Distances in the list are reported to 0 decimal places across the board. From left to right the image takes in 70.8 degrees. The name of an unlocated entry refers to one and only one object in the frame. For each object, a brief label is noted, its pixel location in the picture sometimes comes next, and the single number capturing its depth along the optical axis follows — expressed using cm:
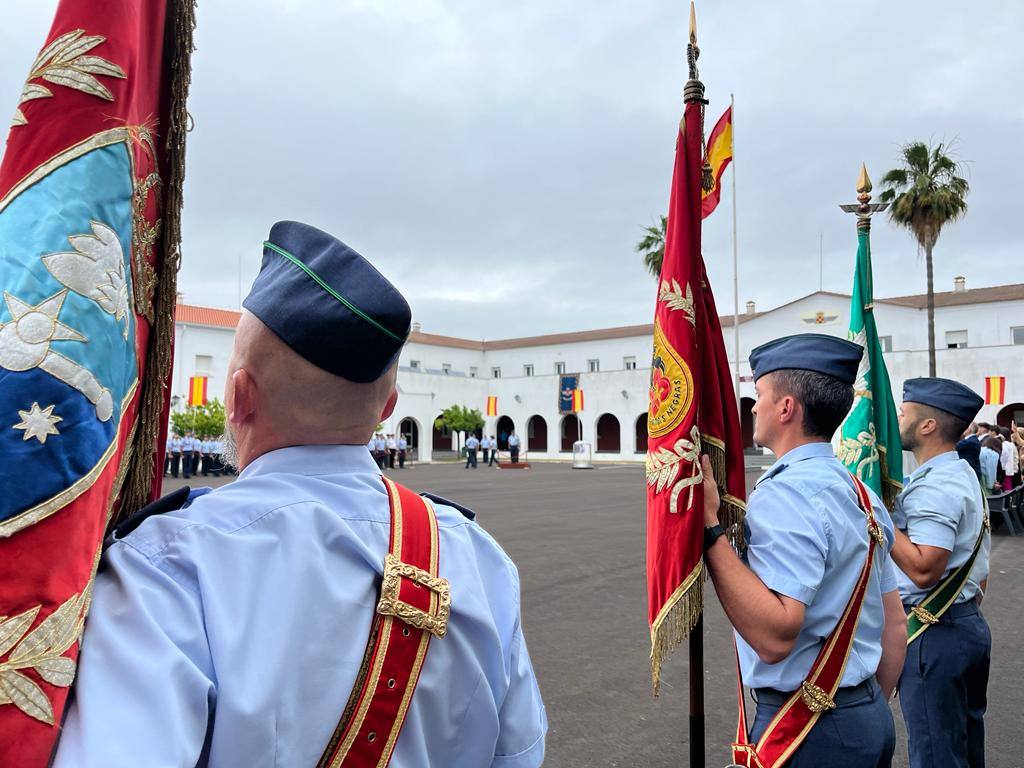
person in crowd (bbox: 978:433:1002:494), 1088
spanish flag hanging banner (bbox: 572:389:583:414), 4672
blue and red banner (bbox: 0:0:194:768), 86
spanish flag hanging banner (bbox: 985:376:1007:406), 3152
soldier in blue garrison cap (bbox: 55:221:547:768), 95
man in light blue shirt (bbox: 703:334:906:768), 209
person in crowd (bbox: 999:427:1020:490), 1374
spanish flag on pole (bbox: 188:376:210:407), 3021
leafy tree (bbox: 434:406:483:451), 4722
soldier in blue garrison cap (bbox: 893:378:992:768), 313
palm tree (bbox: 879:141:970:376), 2402
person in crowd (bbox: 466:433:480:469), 3519
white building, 3666
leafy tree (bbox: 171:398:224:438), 2994
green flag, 387
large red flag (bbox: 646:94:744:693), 243
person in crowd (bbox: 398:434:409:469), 3428
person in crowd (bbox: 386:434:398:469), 3416
